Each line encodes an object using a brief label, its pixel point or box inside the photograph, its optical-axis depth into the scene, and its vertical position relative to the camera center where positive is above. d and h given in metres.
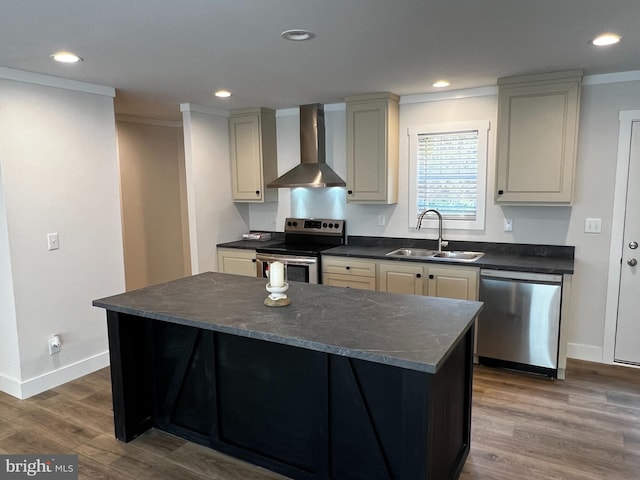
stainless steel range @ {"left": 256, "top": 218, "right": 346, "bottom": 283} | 4.28 -0.54
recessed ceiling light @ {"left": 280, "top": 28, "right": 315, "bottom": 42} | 2.38 +0.85
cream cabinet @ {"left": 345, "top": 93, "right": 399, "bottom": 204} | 4.10 +0.43
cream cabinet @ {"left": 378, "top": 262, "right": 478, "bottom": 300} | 3.58 -0.72
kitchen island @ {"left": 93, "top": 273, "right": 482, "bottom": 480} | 1.83 -0.90
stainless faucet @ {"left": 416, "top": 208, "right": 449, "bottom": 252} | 4.14 -0.30
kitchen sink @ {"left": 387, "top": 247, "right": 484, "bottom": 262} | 3.94 -0.56
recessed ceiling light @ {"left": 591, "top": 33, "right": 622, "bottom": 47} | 2.50 +0.87
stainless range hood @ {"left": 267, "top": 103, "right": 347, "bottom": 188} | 4.54 +0.40
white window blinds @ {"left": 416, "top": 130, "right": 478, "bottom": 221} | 4.06 +0.18
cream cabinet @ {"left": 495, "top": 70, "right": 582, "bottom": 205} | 3.36 +0.42
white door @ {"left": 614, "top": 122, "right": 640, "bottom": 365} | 3.47 -0.66
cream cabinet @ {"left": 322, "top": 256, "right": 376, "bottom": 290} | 4.02 -0.72
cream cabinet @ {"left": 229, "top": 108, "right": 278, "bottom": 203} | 4.81 +0.45
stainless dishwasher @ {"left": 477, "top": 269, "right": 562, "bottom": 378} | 3.32 -0.97
